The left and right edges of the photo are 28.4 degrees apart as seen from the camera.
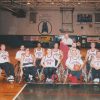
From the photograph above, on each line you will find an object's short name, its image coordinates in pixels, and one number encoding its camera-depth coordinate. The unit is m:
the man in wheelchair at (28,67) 6.88
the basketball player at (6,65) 7.07
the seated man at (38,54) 7.81
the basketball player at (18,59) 7.34
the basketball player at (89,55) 7.06
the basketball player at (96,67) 6.76
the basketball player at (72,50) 6.91
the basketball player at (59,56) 7.03
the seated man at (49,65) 6.87
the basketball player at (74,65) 6.71
